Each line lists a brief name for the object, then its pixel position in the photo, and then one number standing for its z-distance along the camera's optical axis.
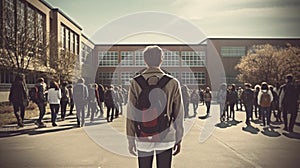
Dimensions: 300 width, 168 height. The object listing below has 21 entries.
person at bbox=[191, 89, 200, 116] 21.27
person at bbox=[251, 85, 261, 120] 13.98
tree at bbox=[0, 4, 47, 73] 19.16
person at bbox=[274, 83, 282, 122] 13.01
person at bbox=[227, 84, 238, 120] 16.00
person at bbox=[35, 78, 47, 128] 13.36
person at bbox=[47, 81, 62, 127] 13.40
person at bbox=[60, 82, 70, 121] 16.44
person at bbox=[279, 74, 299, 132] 11.58
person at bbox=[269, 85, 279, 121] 13.39
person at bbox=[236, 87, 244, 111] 15.26
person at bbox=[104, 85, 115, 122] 16.48
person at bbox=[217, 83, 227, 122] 16.36
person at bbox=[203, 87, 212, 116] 18.47
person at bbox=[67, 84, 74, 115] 18.33
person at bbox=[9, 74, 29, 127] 12.71
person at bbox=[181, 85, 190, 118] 17.06
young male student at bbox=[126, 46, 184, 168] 4.02
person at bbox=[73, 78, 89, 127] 13.47
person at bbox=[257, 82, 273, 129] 13.08
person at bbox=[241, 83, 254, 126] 14.05
